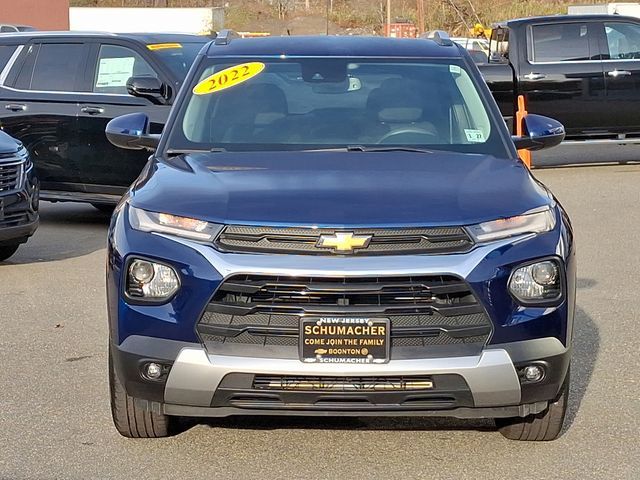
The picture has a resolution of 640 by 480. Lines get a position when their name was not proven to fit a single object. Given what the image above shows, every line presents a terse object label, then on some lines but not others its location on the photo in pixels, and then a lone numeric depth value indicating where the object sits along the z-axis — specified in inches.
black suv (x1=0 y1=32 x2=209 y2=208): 452.1
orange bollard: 611.5
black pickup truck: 644.7
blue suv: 179.8
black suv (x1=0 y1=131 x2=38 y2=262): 376.8
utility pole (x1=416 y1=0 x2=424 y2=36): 1770.4
